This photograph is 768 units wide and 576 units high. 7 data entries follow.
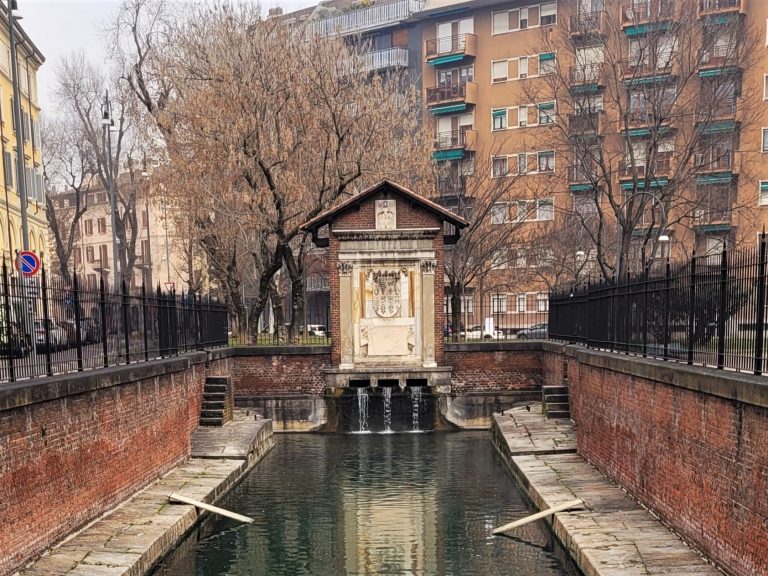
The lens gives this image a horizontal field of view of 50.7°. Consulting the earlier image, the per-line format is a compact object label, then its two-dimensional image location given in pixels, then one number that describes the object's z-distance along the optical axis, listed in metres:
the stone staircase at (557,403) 20.23
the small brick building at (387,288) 22.72
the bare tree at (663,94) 26.44
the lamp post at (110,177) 27.59
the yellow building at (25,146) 37.75
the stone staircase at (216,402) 20.25
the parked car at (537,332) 34.27
